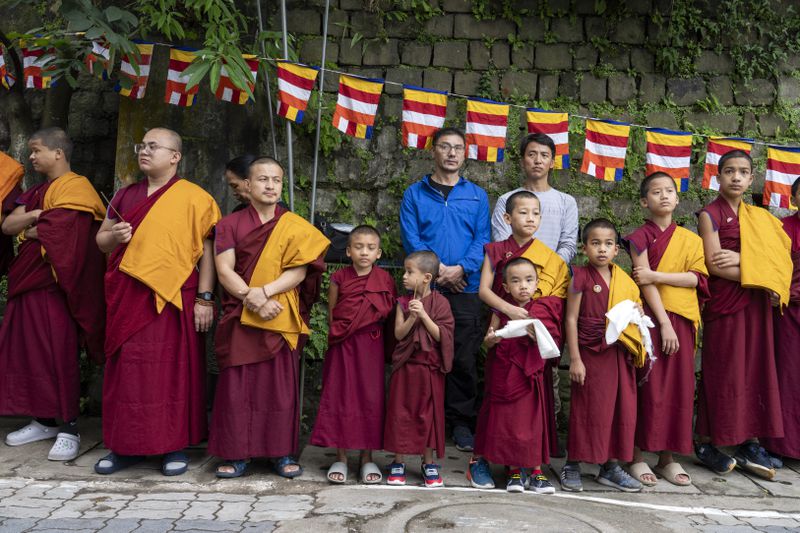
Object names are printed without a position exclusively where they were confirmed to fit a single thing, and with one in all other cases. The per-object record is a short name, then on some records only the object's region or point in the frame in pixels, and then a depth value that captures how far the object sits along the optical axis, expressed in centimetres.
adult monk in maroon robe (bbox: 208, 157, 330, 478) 407
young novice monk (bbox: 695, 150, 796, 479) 449
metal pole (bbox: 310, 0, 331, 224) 509
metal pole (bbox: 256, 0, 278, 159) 500
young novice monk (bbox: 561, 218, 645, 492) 410
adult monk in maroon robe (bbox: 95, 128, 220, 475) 406
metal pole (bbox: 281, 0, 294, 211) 493
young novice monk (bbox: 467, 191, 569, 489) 412
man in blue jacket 480
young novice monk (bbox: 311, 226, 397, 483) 414
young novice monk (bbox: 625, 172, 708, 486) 427
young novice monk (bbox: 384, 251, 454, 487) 407
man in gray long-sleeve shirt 478
